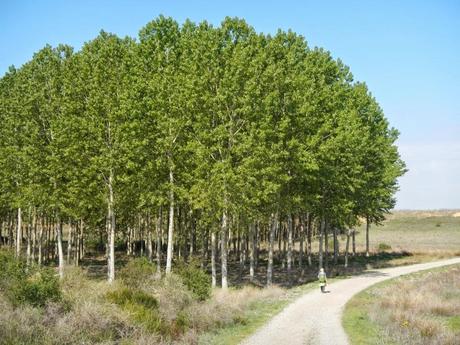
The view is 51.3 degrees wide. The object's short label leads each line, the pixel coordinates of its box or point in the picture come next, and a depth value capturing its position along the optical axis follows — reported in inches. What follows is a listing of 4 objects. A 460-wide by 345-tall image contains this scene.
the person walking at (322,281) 1219.7
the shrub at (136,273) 920.9
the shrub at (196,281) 924.0
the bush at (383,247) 2728.3
